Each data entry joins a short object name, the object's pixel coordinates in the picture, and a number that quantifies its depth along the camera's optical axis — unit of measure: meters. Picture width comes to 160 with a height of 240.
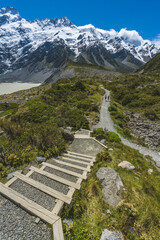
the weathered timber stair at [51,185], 4.98
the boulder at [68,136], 12.52
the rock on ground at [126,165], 8.22
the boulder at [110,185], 5.84
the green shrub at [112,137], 12.46
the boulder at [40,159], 8.92
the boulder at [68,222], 5.04
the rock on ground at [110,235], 4.46
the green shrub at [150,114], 19.30
